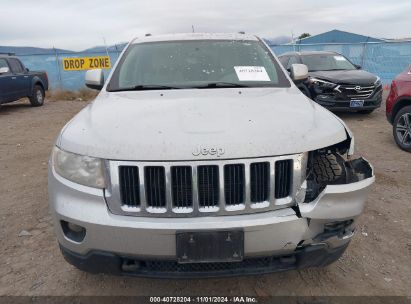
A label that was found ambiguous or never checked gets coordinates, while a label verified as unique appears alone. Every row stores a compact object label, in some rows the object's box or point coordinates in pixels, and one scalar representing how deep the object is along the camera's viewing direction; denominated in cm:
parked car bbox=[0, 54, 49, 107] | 1045
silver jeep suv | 193
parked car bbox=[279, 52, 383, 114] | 800
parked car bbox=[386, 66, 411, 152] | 575
